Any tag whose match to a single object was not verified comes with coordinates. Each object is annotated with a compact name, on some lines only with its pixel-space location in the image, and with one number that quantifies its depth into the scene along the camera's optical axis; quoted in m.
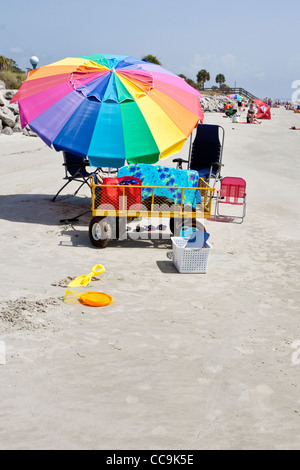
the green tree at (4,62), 50.47
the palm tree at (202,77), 97.50
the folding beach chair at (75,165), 9.23
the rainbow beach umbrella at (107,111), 7.83
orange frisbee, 5.43
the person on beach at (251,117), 35.72
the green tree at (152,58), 63.08
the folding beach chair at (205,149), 10.95
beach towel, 7.80
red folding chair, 9.88
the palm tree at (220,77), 109.56
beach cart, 7.50
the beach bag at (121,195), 7.49
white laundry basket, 6.65
